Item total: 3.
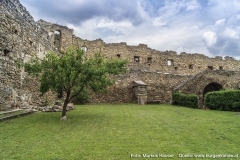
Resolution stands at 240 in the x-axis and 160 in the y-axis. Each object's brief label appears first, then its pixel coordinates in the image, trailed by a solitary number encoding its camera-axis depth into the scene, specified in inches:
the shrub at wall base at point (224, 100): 615.2
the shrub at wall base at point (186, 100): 724.7
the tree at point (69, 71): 392.8
